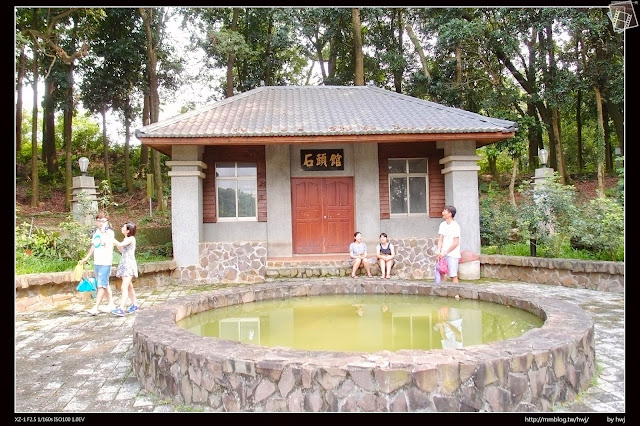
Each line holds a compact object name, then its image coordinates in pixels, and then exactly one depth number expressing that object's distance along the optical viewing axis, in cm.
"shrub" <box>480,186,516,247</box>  1200
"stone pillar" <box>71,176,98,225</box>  1081
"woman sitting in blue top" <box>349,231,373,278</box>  1026
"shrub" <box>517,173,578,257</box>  988
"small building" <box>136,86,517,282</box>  1062
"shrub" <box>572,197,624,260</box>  909
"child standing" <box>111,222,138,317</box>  723
